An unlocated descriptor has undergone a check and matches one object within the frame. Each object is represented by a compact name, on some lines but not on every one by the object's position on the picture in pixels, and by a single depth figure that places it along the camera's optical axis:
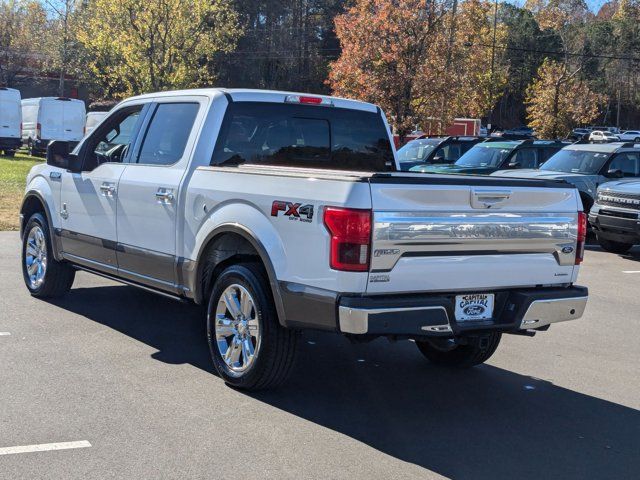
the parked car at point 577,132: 54.56
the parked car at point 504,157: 17.98
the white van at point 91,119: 30.92
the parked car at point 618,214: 13.31
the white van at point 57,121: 32.38
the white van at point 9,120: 31.77
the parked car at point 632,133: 58.41
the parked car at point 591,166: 15.14
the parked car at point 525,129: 66.34
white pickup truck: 4.94
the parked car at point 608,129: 61.53
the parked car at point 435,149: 21.05
